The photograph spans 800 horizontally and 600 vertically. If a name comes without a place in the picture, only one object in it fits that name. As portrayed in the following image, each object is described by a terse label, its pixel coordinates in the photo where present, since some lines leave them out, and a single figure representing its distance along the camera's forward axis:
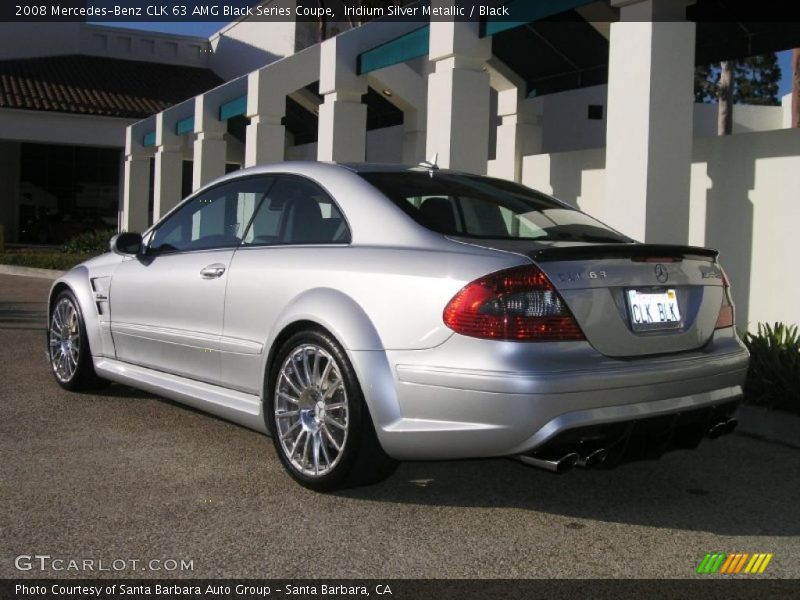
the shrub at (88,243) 24.23
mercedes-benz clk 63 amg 3.55
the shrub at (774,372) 5.95
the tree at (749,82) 47.78
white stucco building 7.56
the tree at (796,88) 24.02
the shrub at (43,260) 20.53
